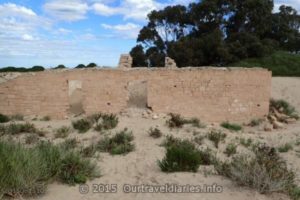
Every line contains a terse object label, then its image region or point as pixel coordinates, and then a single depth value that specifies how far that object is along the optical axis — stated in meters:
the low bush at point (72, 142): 6.08
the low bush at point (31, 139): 6.39
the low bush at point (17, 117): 8.60
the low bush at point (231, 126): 8.99
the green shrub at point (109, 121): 7.67
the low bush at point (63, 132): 7.20
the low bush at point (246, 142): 7.01
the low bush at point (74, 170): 4.22
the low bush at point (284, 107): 11.30
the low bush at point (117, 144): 6.05
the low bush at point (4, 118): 8.40
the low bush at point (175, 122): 7.97
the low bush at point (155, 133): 7.09
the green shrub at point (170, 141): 6.41
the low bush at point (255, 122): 9.50
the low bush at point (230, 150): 6.28
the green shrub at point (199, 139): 6.85
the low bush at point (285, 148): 6.80
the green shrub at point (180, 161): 4.74
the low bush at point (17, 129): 7.31
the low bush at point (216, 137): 6.96
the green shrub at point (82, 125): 7.54
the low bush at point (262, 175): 3.86
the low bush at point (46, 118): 8.67
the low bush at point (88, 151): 5.43
